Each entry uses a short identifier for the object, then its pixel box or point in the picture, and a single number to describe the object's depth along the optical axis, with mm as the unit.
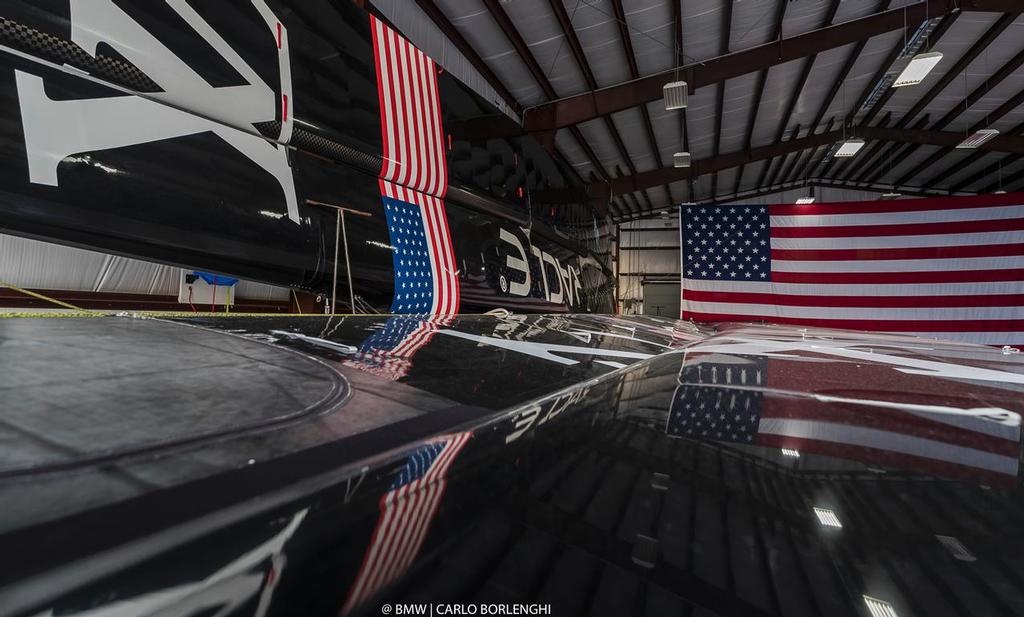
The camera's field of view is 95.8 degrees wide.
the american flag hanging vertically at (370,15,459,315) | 1909
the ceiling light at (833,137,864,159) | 7080
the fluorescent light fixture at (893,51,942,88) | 4676
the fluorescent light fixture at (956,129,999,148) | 6935
